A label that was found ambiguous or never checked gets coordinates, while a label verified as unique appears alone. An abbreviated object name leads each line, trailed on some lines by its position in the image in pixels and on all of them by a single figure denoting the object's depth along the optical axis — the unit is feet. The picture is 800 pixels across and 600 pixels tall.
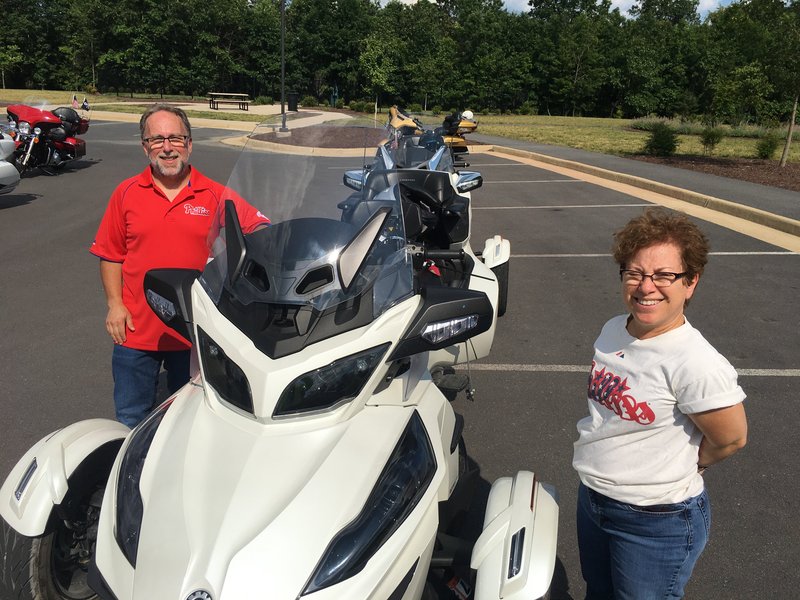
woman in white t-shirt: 6.13
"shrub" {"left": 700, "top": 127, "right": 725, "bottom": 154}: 65.38
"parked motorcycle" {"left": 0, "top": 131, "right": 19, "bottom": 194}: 33.40
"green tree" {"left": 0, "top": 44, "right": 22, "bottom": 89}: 187.32
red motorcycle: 43.39
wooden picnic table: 126.93
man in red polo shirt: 9.67
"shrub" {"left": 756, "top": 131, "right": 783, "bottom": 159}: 61.41
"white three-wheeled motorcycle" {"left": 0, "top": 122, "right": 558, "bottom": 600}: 5.34
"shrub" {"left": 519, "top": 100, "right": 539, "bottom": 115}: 173.22
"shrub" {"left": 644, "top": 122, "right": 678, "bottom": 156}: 64.64
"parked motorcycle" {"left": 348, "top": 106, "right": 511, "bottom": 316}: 16.22
